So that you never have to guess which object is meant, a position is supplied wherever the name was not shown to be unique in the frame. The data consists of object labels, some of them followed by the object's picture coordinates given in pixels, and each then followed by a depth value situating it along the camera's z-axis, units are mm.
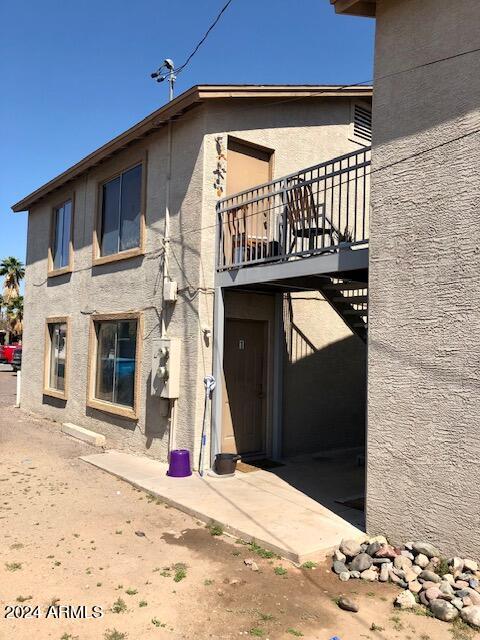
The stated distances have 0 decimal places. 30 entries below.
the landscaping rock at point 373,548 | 4750
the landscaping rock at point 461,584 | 4086
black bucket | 7410
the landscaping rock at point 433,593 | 3996
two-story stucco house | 7785
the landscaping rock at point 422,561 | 4484
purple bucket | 7352
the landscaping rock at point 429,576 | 4238
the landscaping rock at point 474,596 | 3879
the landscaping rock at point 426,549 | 4527
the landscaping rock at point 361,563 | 4552
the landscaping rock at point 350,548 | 4738
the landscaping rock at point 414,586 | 4186
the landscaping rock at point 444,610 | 3787
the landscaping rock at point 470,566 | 4230
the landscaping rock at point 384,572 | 4411
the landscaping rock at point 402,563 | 4465
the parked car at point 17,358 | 27016
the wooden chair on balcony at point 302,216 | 6574
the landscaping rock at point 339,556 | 4727
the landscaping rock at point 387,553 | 4636
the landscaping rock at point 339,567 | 4516
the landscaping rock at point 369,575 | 4438
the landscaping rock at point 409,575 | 4312
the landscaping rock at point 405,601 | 3961
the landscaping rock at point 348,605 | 3900
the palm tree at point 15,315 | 40744
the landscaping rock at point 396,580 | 4297
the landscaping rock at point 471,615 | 3709
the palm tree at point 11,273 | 43953
